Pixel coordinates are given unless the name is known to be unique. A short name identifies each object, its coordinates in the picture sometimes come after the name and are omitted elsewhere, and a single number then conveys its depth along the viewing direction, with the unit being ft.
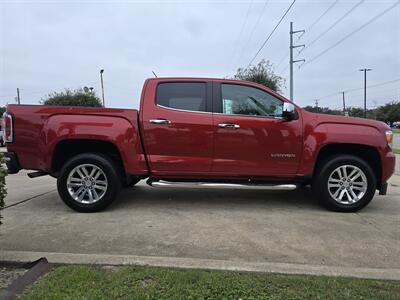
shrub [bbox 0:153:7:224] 11.35
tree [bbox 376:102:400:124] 354.33
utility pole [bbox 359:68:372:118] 256.93
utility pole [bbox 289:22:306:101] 92.03
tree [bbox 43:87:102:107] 130.72
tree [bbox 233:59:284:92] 91.35
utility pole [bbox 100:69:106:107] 133.18
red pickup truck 19.08
